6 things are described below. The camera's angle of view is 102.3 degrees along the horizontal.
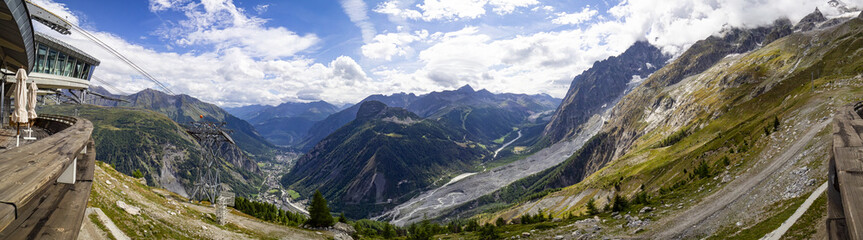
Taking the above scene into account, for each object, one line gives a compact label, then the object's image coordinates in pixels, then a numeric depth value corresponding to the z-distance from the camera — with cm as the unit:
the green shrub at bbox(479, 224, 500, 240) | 6056
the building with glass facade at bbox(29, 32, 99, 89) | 4091
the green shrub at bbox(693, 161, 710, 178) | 6846
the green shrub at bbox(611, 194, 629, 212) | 5611
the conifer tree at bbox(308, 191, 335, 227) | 6050
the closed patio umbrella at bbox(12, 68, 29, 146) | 1341
